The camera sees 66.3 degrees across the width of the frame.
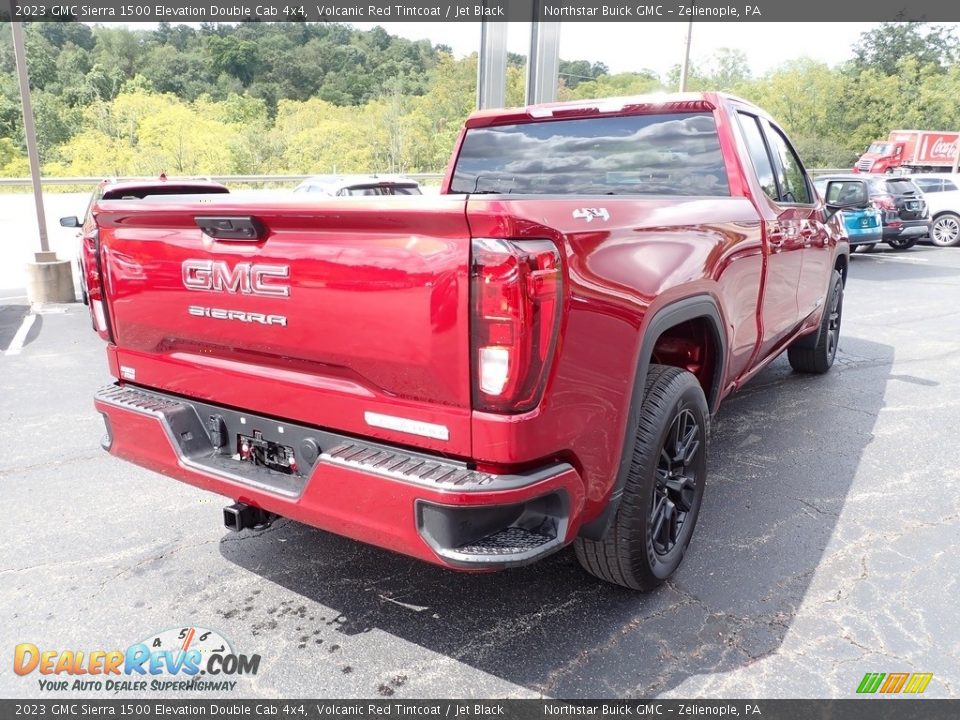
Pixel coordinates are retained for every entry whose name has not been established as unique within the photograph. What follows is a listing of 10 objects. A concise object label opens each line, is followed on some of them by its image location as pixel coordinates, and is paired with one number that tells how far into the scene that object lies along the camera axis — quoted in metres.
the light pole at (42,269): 9.31
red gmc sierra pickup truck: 2.03
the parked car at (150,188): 8.33
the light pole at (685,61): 20.30
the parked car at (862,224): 13.66
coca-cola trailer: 37.56
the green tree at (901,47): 69.88
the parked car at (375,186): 11.03
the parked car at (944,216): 16.78
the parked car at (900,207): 15.25
